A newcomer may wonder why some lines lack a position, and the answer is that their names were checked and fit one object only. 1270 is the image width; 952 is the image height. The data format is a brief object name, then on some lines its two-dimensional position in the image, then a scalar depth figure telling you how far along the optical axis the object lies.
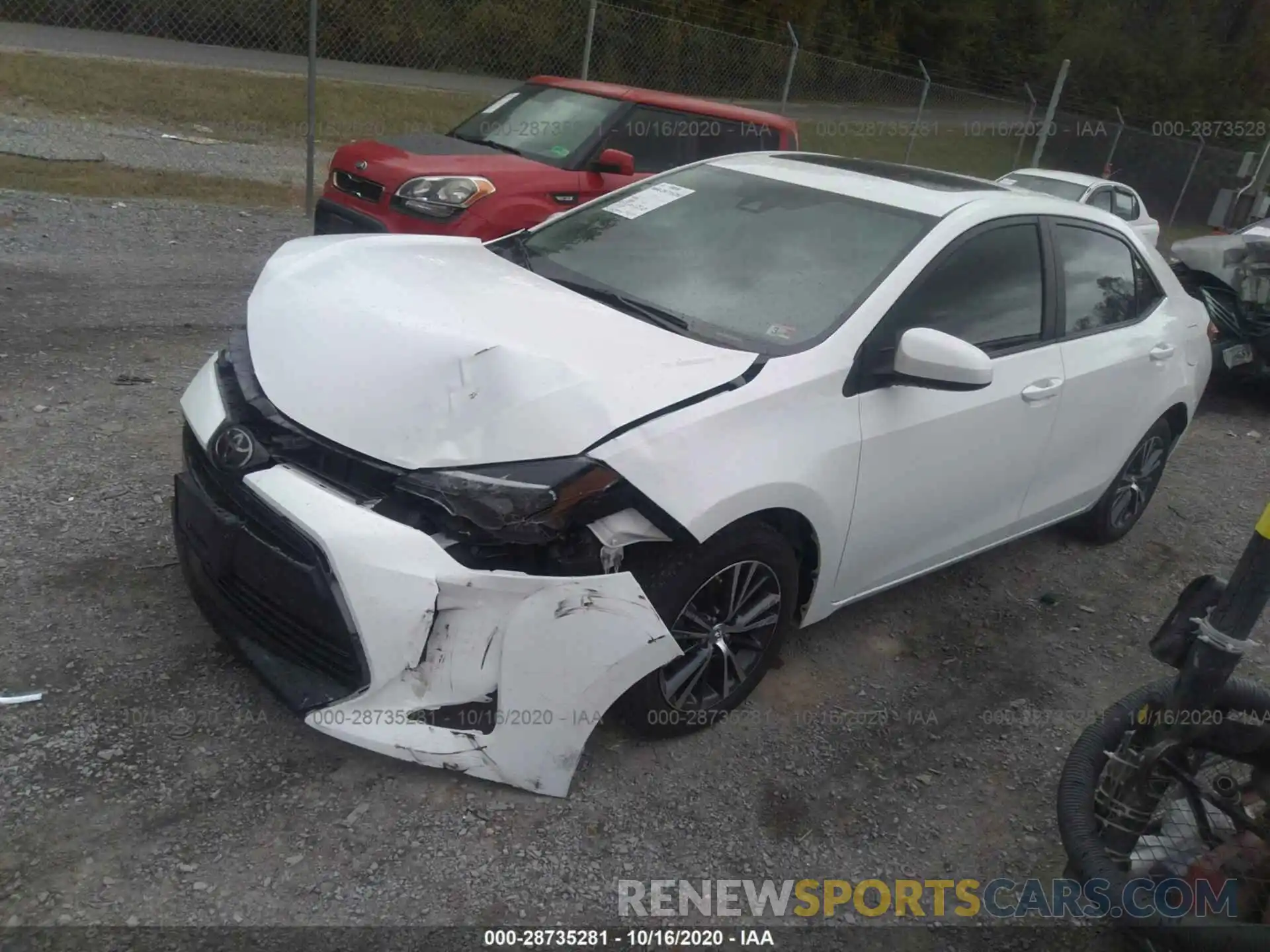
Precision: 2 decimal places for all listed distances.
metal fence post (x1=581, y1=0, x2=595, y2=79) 11.35
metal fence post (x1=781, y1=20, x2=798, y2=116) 13.92
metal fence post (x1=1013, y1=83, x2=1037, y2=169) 20.19
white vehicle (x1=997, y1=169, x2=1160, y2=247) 11.62
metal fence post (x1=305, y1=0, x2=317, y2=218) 8.67
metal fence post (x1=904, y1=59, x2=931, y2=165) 16.45
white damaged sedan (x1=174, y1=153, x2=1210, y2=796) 2.64
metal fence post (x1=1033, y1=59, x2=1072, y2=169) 17.53
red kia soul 6.95
